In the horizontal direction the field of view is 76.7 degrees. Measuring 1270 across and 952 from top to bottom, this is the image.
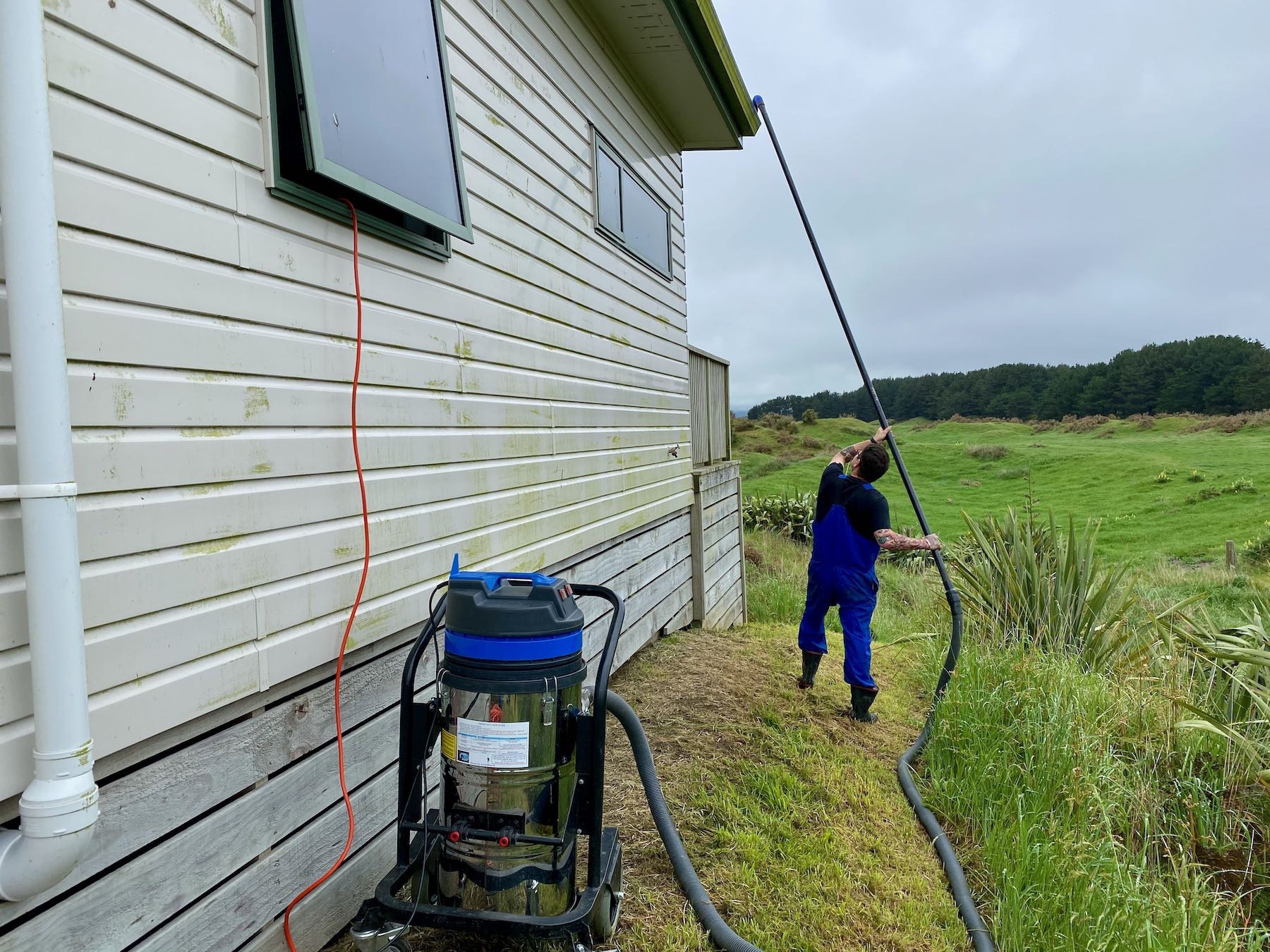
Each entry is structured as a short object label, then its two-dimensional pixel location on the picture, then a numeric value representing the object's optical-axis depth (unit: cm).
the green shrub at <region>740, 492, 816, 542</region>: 1673
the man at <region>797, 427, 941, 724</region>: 534
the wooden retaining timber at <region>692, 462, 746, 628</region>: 775
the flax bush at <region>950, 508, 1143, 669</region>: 607
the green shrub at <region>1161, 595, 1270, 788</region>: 400
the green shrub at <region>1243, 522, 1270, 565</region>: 2003
